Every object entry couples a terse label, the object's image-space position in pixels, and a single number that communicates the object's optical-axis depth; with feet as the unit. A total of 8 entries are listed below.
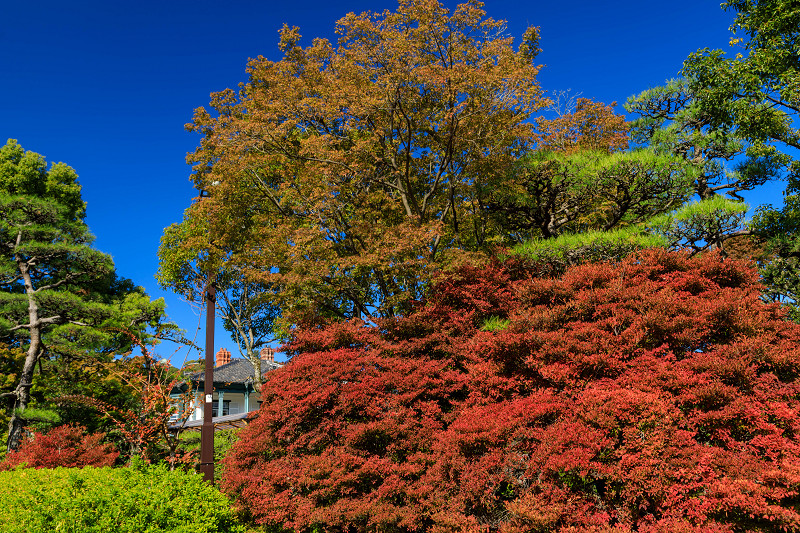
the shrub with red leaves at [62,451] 44.70
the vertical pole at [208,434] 32.40
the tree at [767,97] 36.04
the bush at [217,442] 45.45
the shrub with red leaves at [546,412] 19.76
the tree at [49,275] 55.72
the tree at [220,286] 61.41
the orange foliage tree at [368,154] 39.91
